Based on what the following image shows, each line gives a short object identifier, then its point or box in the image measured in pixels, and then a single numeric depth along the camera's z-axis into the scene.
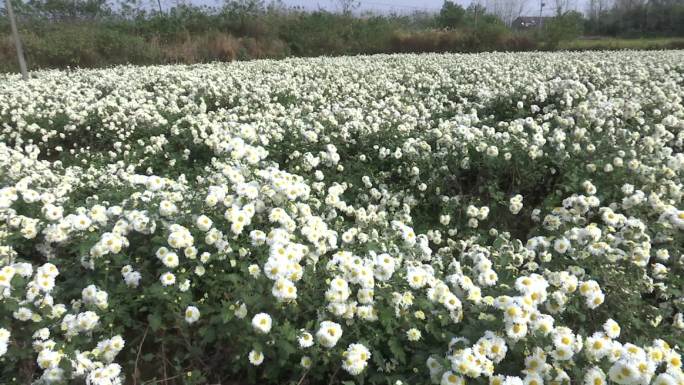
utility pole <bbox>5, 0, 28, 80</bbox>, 10.03
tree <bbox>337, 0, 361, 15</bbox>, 27.85
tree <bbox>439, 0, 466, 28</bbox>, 32.72
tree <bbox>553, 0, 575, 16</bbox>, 26.77
